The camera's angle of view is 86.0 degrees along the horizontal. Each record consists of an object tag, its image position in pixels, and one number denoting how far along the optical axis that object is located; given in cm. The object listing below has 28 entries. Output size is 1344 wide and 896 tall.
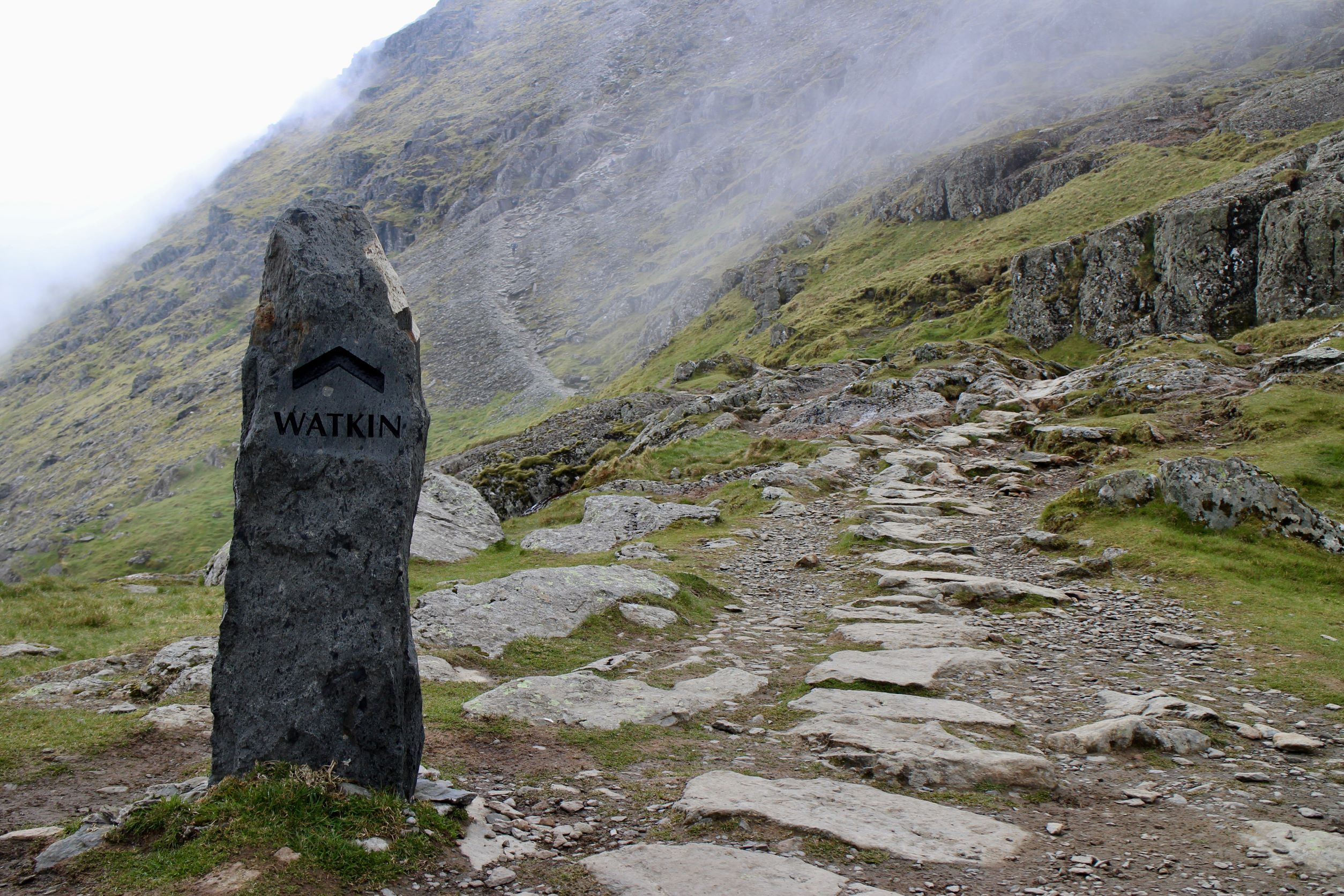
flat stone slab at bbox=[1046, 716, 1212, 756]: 906
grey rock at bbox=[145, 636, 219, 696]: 1226
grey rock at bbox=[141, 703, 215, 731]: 1024
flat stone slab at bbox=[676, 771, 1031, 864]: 694
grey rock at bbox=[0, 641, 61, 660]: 1408
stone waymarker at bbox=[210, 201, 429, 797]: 757
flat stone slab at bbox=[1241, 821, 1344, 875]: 629
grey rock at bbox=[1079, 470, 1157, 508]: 2062
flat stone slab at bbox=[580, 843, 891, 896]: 618
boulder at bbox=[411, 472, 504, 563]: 2412
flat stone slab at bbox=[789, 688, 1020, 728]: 1039
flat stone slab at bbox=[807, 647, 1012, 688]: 1201
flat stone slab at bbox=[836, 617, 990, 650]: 1410
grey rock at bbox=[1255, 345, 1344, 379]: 3250
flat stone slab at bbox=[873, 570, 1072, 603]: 1661
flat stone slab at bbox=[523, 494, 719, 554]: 2694
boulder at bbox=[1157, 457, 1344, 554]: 1770
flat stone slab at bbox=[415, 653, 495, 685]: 1252
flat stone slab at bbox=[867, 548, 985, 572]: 1961
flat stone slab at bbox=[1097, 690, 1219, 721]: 985
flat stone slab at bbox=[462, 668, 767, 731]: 1074
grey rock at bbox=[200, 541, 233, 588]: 2361
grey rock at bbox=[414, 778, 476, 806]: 775
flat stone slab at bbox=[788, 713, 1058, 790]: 848
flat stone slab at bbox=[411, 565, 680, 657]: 1462
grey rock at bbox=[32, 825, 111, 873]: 620
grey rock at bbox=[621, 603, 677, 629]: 1612
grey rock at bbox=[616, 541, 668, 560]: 2281
